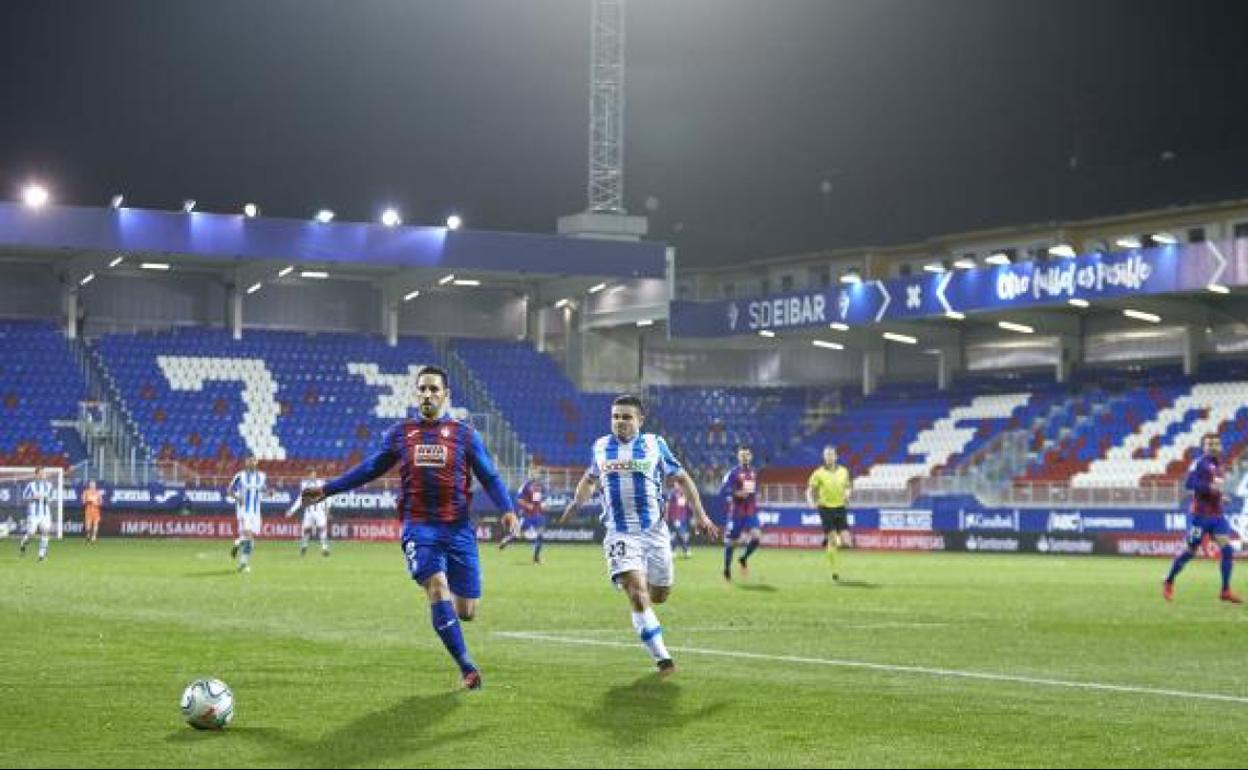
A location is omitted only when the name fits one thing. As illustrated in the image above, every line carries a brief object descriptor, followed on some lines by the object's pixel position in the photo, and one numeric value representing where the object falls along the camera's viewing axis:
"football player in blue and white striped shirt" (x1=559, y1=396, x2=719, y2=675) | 17.77
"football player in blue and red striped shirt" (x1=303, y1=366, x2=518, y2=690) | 15.78
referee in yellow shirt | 36.34
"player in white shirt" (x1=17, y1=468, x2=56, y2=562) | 42.22
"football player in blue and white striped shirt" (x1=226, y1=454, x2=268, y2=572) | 37.84
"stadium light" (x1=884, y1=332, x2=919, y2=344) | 73.44
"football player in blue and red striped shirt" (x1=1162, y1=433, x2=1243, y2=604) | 29.89
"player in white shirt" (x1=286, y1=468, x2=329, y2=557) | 47.31
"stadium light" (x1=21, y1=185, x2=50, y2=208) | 64.44
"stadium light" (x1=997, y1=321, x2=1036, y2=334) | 68.44
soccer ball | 13.11
